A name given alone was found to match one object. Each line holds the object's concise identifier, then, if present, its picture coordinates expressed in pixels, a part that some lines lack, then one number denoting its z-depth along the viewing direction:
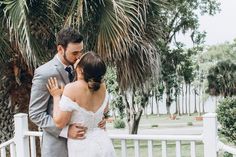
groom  2.59
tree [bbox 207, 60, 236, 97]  24.62
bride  2.47
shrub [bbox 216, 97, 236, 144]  13.37
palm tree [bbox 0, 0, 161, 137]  5.34
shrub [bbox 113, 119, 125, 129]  29.75
